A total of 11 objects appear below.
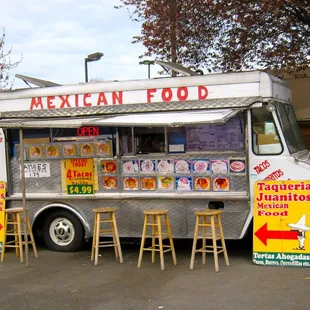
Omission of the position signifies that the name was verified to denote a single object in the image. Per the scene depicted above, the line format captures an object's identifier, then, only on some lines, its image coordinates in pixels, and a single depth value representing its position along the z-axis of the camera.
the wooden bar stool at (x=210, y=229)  5.90
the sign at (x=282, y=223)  5.90
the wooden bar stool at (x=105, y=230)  6.46
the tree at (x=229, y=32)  9.69
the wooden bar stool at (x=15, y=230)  6.86
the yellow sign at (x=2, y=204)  7.24
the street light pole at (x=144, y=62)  12.38
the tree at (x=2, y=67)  16.20
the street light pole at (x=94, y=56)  13.54
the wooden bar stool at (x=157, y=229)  6.11
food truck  6.28
